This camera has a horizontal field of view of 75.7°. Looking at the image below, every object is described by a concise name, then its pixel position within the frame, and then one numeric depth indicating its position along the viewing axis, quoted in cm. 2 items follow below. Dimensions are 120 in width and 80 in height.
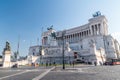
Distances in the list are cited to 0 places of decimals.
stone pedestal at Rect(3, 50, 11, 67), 2164
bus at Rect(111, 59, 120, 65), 2790
